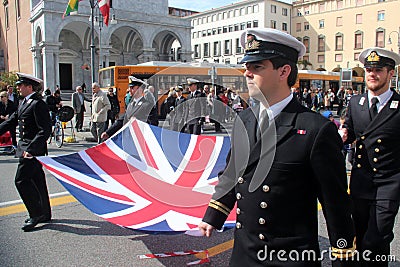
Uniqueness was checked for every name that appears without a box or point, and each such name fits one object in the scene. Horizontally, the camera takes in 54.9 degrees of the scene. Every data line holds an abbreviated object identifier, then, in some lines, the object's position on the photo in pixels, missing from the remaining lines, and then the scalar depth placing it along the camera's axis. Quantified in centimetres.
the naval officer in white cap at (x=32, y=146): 483
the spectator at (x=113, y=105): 1390
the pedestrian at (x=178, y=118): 431
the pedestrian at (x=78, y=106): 1478
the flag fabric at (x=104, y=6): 2024
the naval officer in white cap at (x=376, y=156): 291
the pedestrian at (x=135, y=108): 555
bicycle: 1163
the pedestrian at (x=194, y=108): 398
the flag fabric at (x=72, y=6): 2145
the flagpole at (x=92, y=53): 1680
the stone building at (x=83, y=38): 3272
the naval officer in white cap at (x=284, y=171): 188
